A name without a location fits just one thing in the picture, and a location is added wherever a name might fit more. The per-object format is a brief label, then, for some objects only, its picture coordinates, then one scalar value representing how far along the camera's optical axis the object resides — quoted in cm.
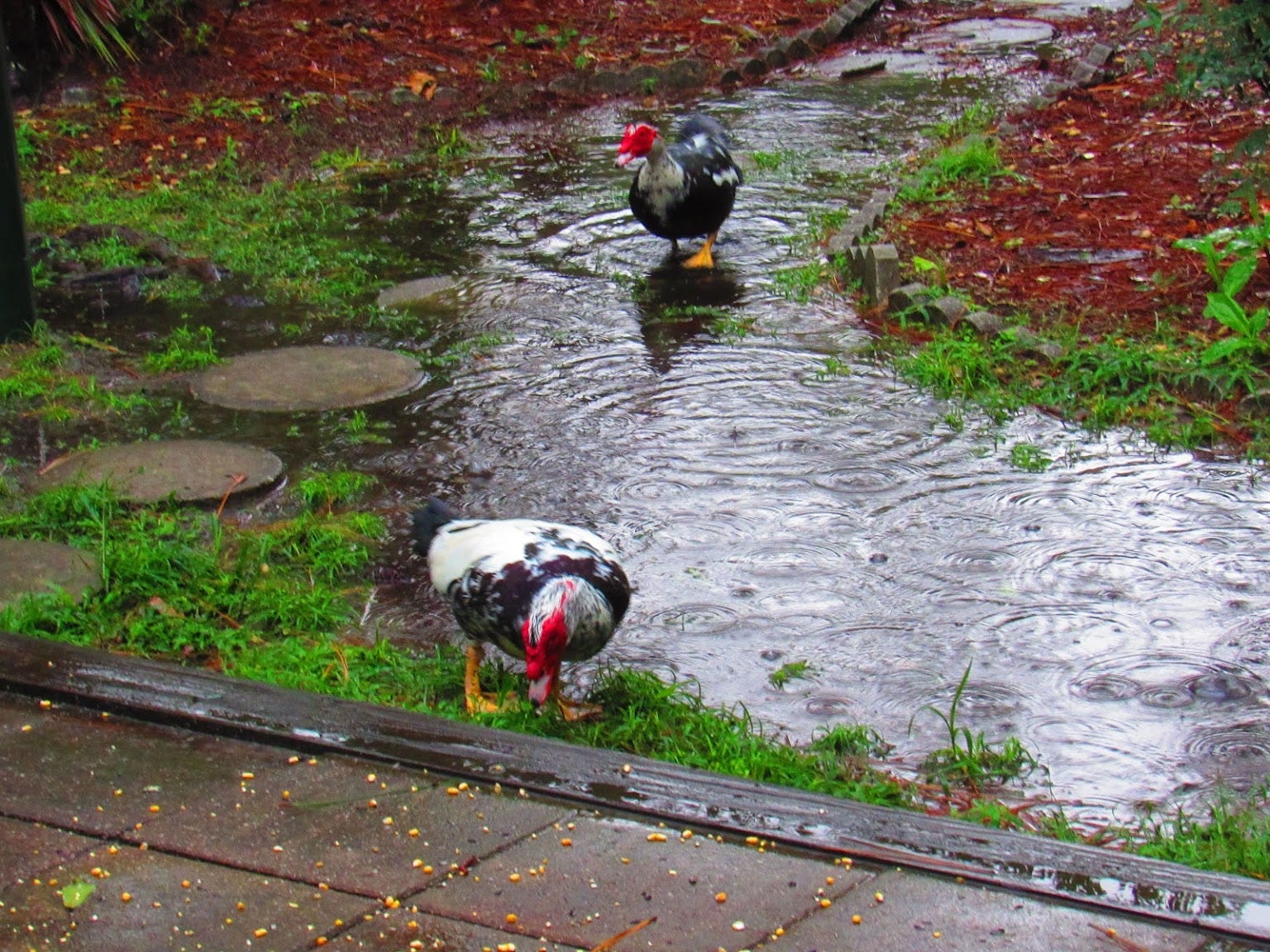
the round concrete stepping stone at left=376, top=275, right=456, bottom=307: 824
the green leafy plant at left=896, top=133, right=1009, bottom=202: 961
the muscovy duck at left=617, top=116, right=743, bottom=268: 849
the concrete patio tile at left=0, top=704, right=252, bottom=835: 345
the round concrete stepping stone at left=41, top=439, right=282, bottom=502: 573
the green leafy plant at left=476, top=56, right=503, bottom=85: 1338
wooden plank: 311
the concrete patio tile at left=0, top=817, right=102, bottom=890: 320
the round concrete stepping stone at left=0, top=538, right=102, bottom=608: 487
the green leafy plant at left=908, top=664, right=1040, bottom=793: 398
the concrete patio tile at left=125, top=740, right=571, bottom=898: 324
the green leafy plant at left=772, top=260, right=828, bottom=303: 825
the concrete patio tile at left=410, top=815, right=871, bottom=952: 302
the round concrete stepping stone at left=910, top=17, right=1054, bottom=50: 1561
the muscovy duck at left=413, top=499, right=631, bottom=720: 391
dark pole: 698
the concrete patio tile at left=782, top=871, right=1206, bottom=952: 294
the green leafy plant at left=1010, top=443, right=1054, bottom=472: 601
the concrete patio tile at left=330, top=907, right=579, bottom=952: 296
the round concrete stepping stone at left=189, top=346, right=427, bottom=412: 677
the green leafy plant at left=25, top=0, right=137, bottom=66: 1223
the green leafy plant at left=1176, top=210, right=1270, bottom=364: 663
